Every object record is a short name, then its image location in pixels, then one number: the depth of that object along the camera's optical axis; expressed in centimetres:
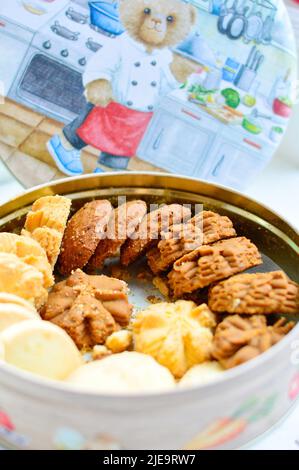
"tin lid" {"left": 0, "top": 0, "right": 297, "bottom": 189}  49
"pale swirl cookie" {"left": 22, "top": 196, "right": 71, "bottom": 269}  43
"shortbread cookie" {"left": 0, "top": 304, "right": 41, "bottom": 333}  37
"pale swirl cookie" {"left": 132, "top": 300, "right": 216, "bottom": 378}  38
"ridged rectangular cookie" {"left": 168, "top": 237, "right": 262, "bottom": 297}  41
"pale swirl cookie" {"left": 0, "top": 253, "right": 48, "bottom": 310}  39
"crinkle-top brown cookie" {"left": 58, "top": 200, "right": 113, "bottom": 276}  44
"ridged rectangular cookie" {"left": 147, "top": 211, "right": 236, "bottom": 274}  43
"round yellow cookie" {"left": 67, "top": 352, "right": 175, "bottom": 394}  35
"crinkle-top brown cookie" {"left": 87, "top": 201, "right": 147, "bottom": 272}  44
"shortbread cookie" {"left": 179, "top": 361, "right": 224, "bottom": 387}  37
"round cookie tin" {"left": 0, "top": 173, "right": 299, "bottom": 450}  34
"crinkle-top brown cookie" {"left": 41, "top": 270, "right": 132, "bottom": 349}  40
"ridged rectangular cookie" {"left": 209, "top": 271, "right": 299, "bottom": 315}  39
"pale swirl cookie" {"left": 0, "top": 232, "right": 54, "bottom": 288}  41
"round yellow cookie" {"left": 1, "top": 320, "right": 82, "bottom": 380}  36
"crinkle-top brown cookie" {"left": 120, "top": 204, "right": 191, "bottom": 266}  44
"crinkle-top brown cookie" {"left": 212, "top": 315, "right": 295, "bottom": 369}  37
